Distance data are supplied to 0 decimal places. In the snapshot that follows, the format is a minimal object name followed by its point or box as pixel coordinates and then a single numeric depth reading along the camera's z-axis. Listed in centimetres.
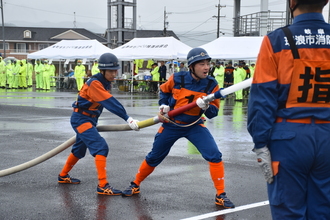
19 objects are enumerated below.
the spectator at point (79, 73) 3019
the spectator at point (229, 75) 2636
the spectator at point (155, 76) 2973
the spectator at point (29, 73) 3662
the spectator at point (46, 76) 3281
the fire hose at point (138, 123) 459
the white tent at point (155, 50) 2564
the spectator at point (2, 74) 3422
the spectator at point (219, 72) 2614
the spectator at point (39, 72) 3334
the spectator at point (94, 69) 3044
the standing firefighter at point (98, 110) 592
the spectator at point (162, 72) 2922
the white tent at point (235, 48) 2267
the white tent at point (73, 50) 3002
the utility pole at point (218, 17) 7331
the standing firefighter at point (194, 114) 559
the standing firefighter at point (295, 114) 308
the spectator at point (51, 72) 3379
